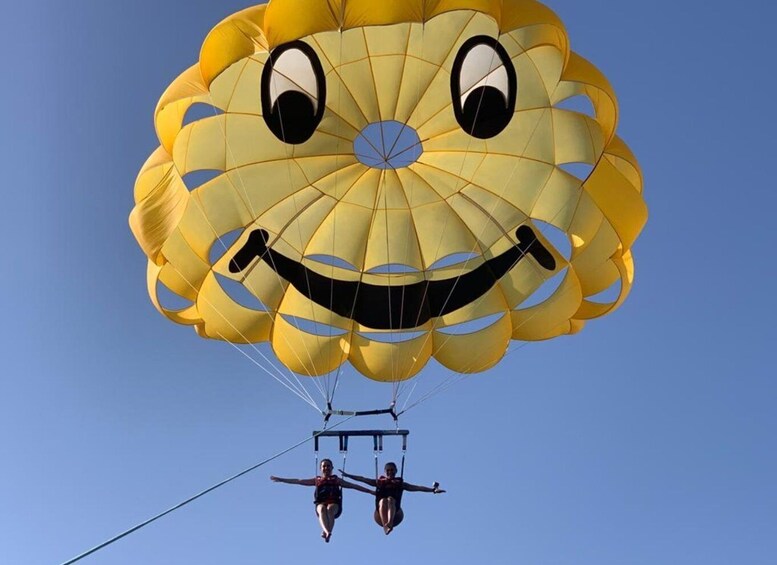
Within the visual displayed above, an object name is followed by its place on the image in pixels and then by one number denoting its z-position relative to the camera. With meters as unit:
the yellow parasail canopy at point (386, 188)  12.04
